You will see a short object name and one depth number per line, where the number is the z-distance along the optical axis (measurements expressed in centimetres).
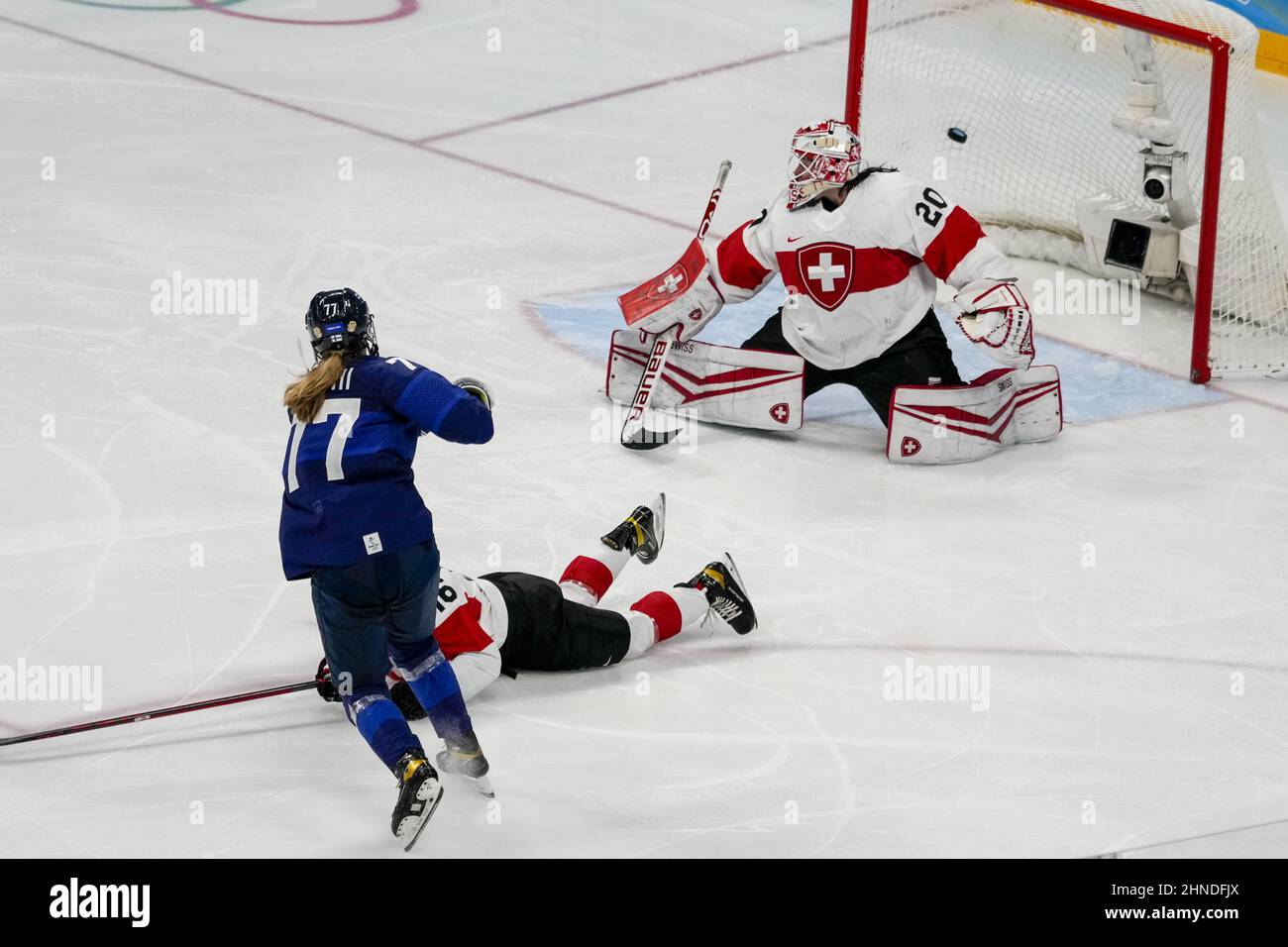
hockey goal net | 1242
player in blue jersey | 722
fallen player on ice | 820
